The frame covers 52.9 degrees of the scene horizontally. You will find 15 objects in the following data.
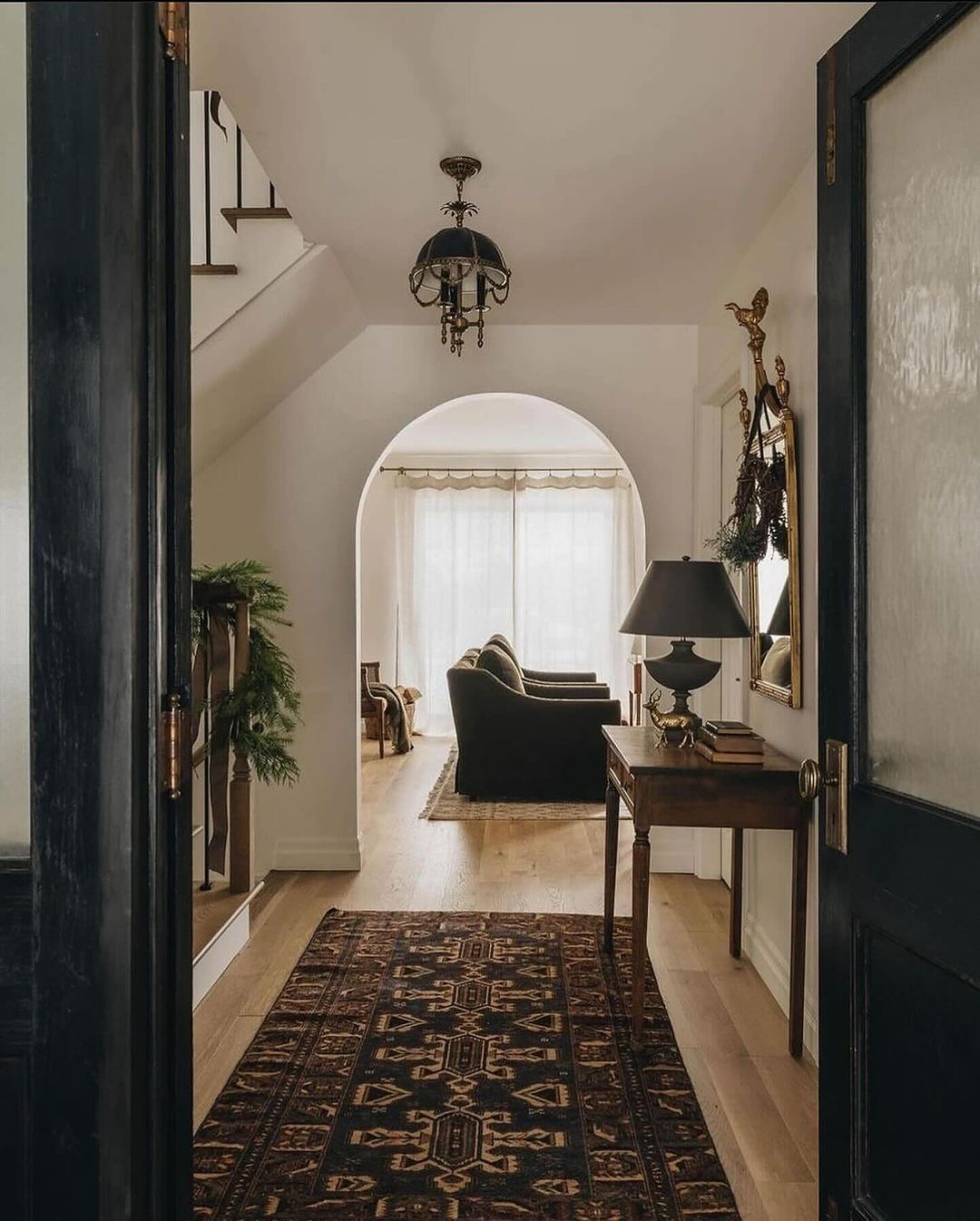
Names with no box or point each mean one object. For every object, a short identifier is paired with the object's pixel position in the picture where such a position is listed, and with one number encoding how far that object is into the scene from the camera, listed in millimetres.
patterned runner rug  2051
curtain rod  9133
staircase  3504
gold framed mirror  2943
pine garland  3469
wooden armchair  7945
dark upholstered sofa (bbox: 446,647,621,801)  6012
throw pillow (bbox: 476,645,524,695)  6383
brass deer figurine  3227
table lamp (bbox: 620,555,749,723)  3055
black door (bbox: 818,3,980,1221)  1266
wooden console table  2840
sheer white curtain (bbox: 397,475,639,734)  9055
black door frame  1079
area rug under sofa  5762
